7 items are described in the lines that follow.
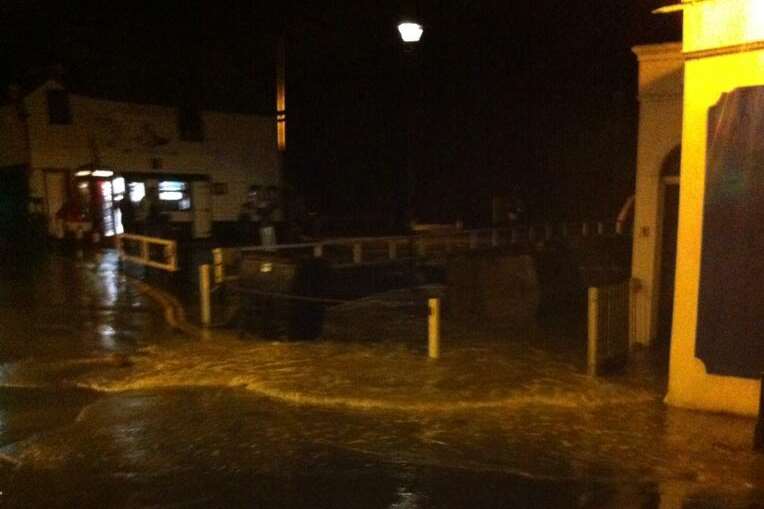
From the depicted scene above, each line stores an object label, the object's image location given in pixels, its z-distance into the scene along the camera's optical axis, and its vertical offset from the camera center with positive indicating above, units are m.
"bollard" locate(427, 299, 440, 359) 10.23 -2.01
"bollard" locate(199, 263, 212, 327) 12.84 -1.87
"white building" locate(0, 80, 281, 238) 27.39 +1.25
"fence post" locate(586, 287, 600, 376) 9.34 -1.85
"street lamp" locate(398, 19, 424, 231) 13.70 +2.19
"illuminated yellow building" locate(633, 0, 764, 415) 7.60 -0.33
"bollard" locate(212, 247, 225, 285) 13.63 -1.42
